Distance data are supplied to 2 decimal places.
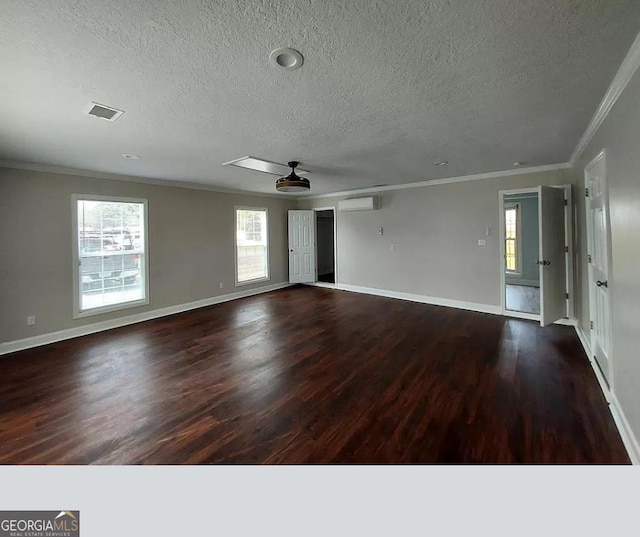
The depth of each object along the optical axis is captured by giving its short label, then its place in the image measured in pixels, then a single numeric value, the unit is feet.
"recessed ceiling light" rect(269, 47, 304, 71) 5.30
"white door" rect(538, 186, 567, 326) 12.46
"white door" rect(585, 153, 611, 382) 7.95
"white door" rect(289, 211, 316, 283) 24.73
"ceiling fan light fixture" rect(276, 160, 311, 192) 12.52
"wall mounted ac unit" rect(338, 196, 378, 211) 20.62
